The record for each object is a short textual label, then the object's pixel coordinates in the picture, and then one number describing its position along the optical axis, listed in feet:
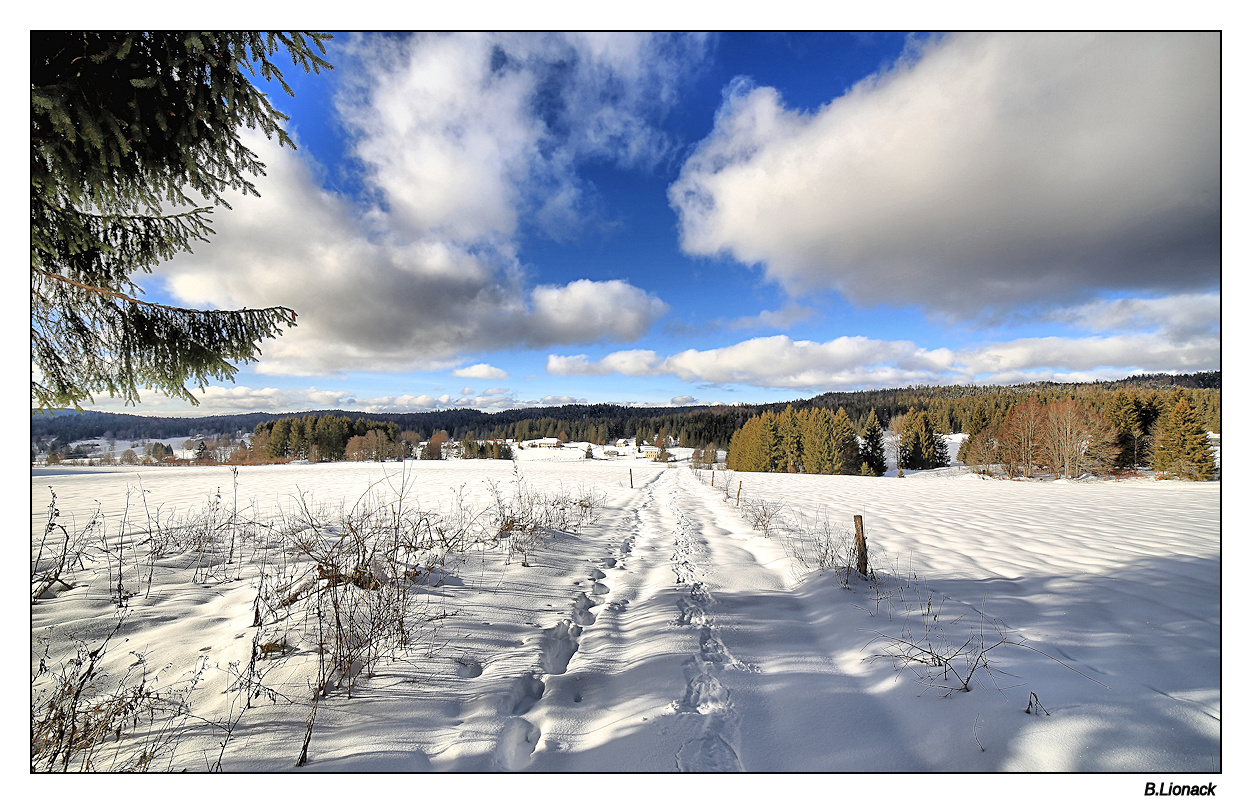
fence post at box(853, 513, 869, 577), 17.52
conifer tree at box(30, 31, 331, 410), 8.52
